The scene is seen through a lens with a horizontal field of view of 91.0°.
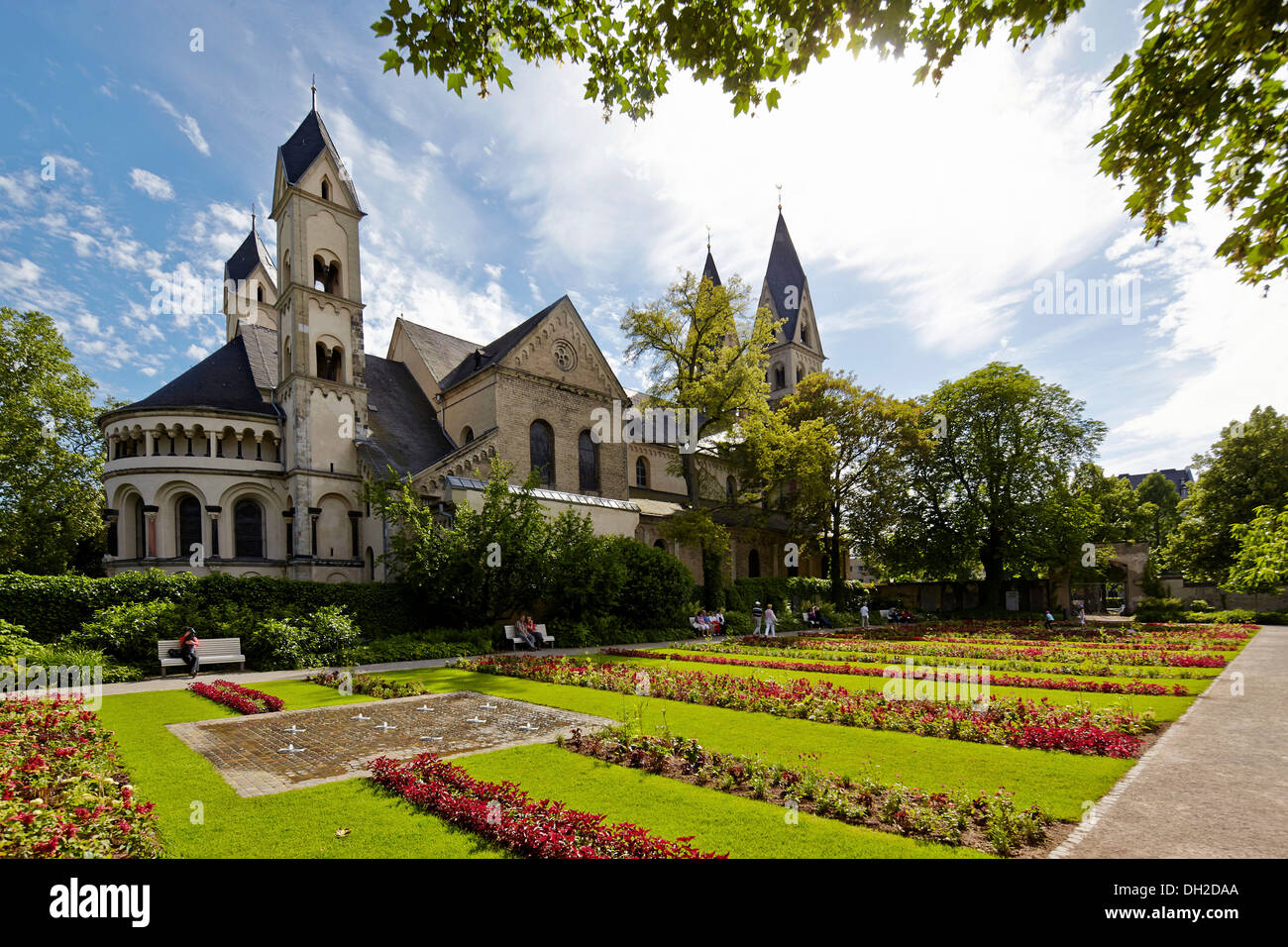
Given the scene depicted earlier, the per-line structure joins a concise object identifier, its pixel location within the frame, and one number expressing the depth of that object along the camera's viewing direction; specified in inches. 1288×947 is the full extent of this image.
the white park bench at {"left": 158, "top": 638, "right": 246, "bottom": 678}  637.9
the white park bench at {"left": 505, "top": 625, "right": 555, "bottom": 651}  821.9
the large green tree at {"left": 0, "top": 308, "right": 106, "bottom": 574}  1124.5
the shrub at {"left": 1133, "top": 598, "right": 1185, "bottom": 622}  1400.1
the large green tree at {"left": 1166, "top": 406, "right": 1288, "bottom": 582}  1553.9
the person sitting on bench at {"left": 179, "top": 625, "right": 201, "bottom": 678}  609.2
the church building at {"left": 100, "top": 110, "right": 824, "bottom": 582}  1055.6
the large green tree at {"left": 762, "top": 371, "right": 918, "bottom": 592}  1515.7
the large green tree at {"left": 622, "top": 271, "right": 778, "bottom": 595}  1164.5
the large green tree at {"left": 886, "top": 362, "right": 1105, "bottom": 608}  1533.0
